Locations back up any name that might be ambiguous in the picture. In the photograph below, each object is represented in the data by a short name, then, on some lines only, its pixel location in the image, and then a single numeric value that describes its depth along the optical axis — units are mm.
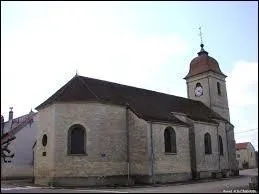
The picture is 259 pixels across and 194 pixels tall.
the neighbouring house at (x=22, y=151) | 27364
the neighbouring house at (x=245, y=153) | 58293
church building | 19353
